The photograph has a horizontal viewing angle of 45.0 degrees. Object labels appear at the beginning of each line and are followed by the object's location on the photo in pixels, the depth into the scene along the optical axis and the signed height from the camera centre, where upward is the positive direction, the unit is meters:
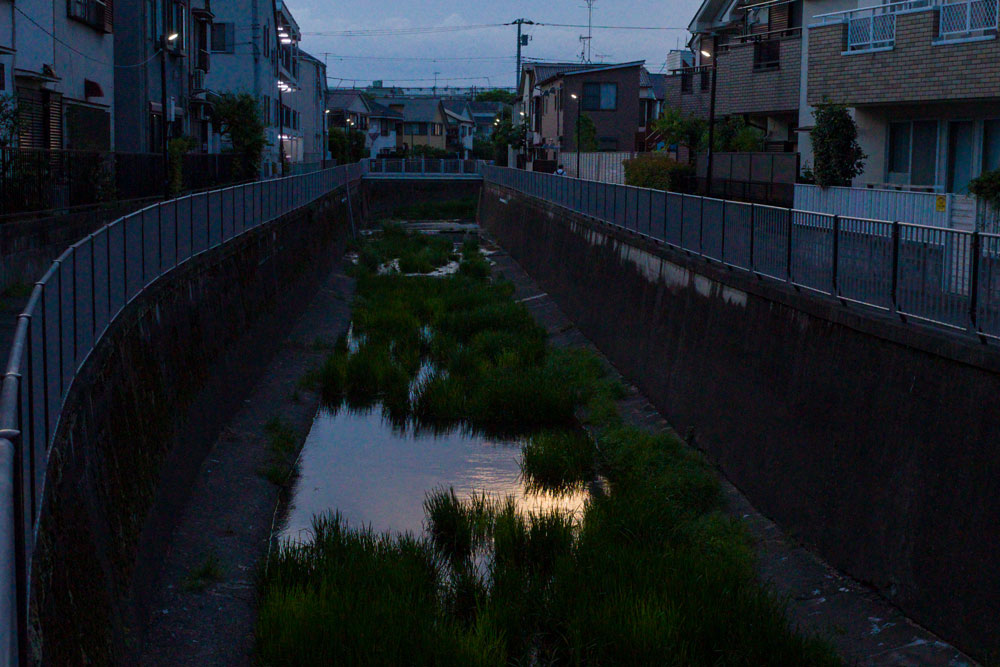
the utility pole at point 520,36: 107.81 +13.04
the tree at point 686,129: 43.44 +1.97
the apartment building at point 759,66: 32.72 +3.38
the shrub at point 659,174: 37.73 +0.27
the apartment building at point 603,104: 72.38 +4.68
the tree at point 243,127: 50.31 +2.10
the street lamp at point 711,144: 29.93 +0.98
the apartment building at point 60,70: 26.03 +2.47
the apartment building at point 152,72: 37.47 +3.42
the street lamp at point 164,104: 32.53 +1.94
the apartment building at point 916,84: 21.52 +1.94
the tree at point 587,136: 68.00 +2.55
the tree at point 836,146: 25.09 +0.81
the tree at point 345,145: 103.31 +2.87
